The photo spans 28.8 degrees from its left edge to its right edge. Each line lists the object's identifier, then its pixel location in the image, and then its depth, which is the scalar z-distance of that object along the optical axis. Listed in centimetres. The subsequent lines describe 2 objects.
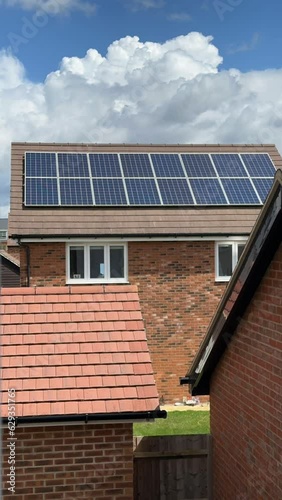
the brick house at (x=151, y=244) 1566
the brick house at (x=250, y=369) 519
